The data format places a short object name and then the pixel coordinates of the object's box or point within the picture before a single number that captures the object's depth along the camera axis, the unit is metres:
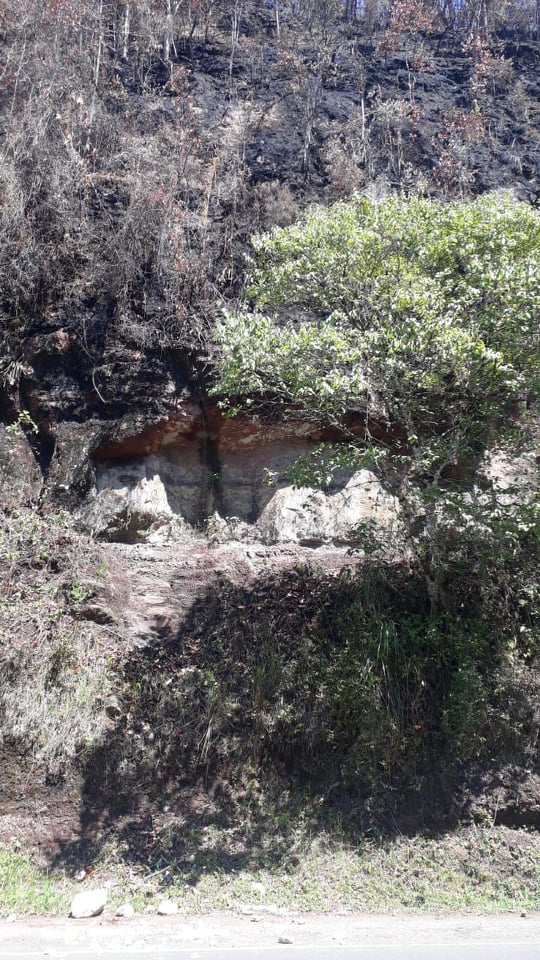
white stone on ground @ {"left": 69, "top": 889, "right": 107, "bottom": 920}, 5.59
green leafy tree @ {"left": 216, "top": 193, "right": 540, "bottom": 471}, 6.91
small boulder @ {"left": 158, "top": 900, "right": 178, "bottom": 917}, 5.68
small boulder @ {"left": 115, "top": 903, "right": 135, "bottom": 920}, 5.65
